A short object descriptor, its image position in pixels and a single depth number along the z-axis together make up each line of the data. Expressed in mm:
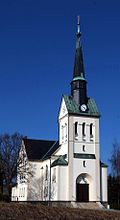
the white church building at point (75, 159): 50750
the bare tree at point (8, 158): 55969
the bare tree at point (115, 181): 64613
